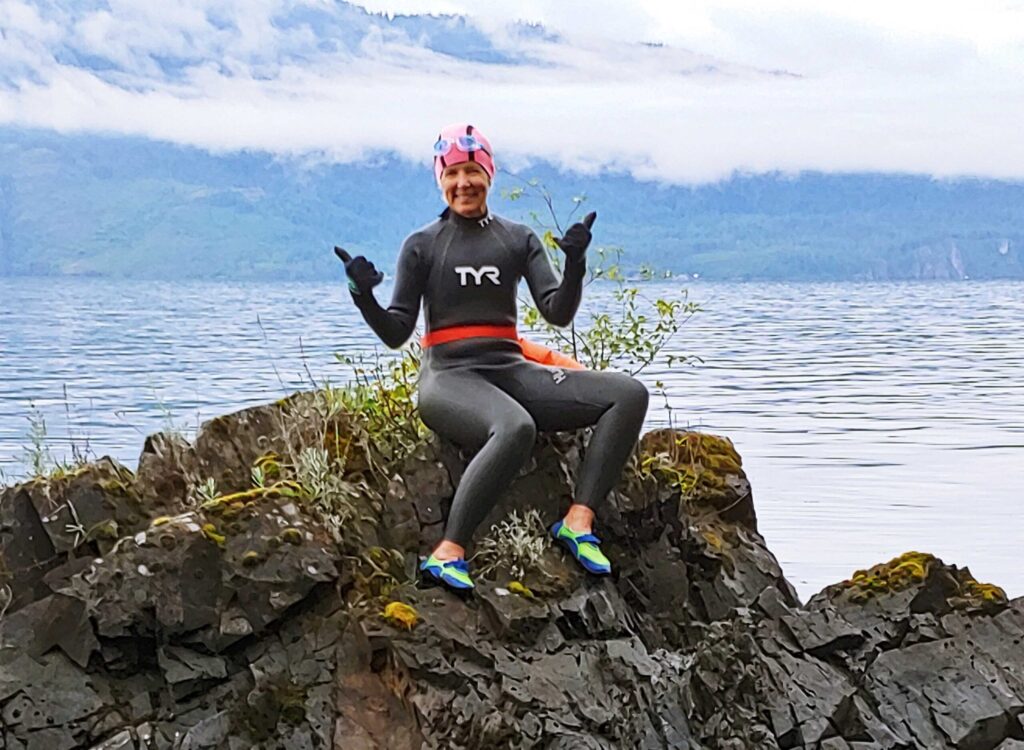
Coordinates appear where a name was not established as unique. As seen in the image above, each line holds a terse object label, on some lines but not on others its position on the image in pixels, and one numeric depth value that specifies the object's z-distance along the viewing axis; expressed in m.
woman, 6.73
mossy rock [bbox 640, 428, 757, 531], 7.87
